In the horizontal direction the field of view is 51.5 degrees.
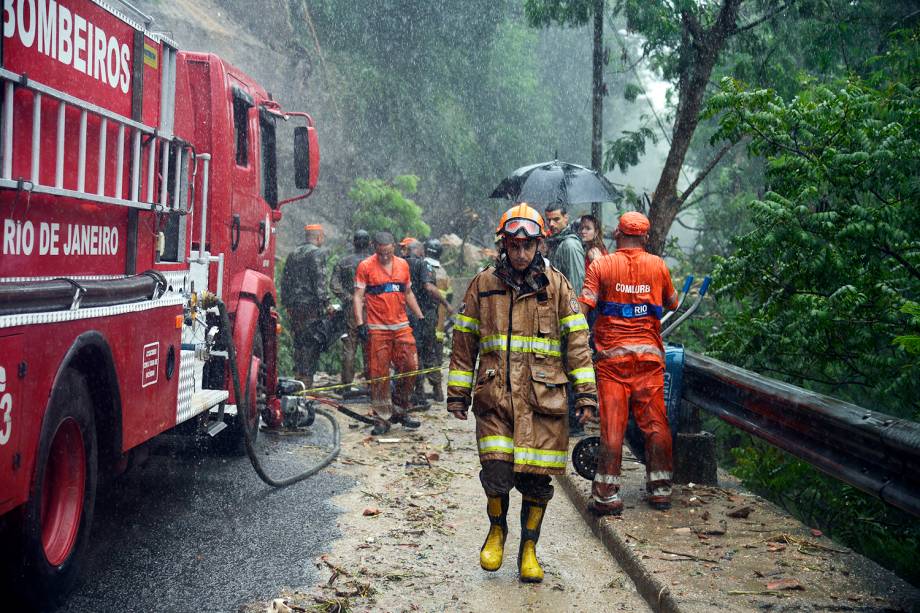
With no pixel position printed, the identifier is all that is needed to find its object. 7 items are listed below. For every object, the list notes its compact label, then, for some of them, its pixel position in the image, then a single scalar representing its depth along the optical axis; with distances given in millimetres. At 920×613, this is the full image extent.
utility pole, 15273
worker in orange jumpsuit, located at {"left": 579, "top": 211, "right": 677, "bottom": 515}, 6168
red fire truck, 3795
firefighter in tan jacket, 4953
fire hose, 6531
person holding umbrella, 8445
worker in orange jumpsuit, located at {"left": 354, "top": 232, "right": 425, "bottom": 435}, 9594
